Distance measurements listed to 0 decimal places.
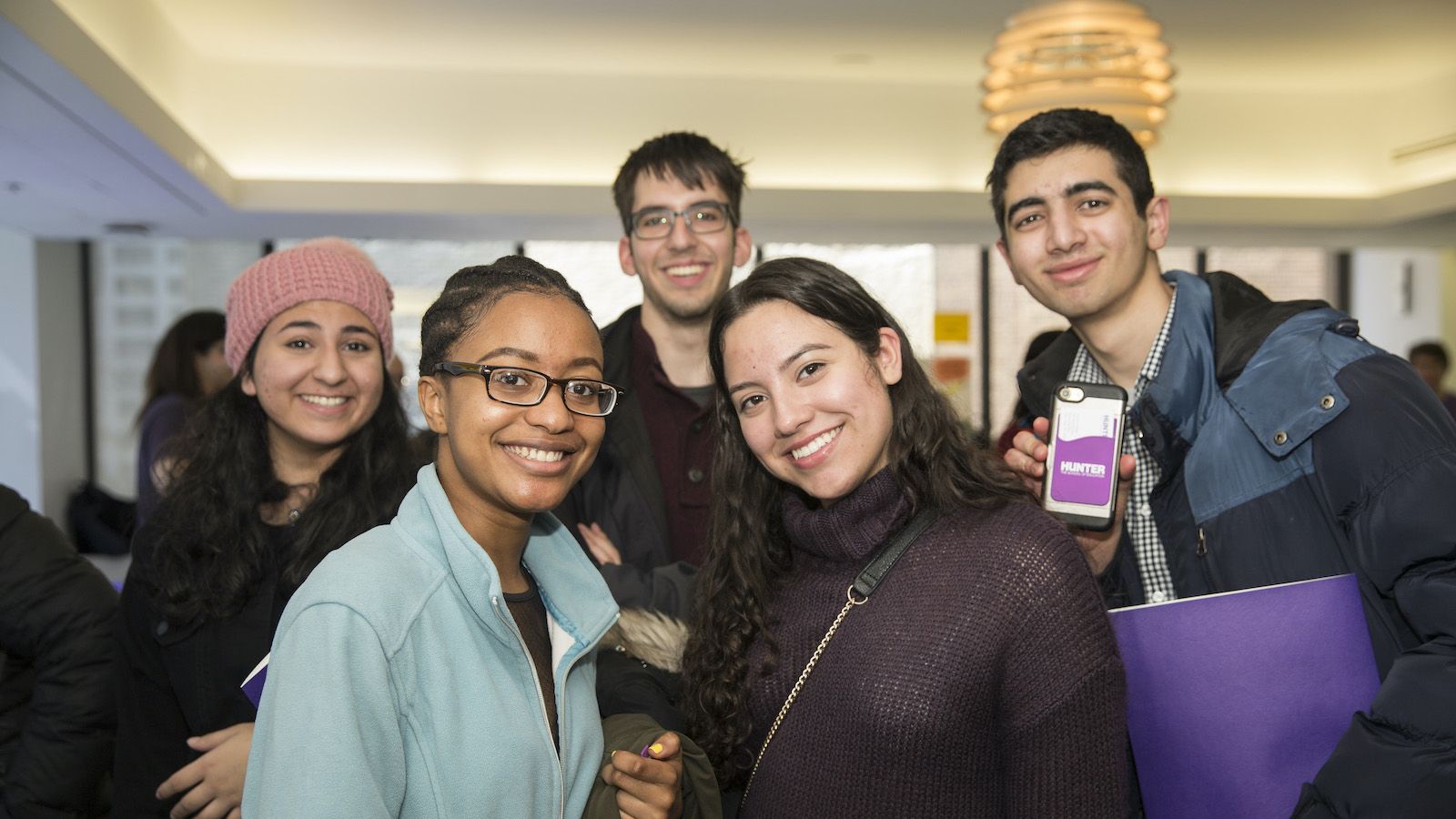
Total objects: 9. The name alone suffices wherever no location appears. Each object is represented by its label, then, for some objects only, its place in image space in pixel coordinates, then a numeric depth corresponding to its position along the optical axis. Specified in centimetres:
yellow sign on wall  964
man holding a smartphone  150
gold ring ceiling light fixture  369
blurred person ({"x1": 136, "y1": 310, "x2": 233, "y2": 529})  462
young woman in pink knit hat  193
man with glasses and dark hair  241
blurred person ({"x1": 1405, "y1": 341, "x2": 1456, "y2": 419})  779
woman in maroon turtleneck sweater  145
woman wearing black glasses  122
